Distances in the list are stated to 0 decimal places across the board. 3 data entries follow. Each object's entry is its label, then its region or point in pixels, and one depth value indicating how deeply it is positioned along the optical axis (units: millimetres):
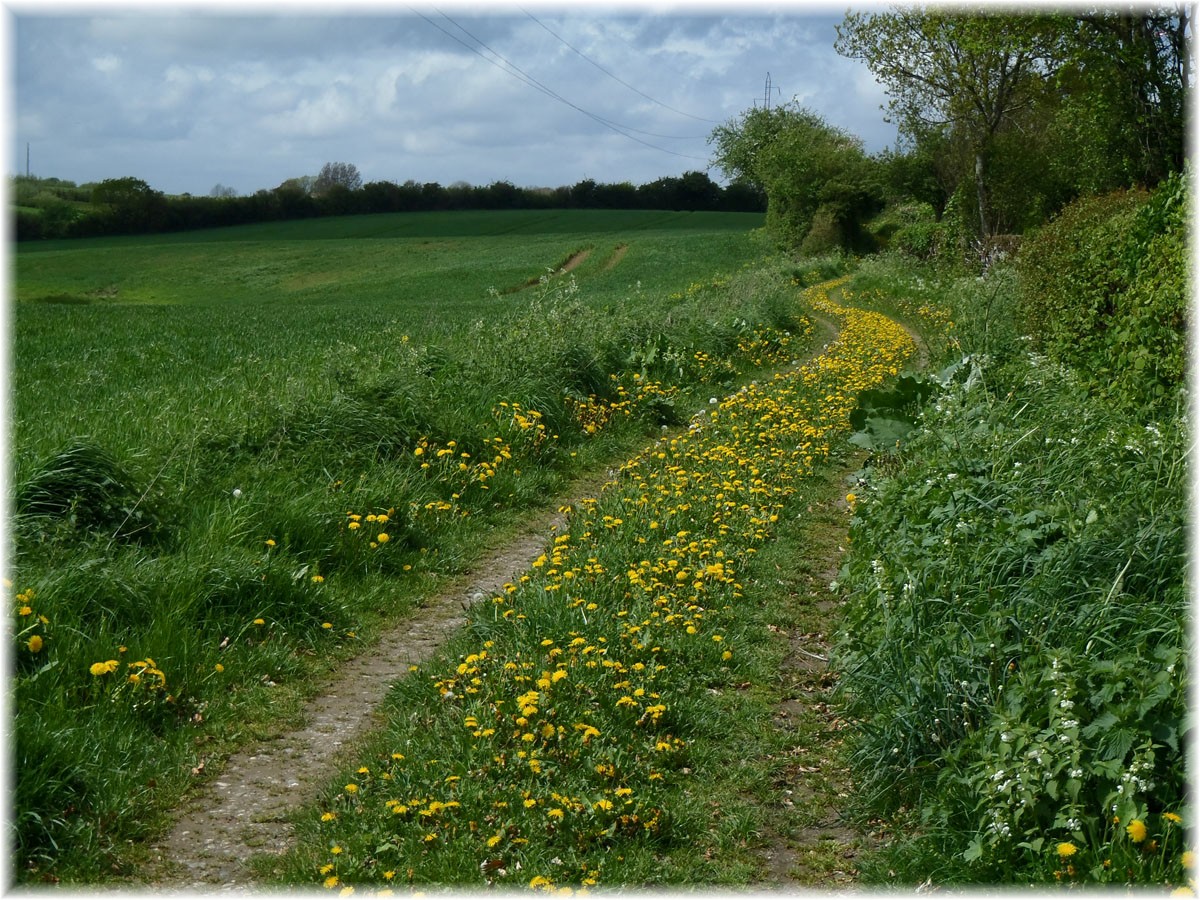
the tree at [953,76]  28938
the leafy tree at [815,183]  48094
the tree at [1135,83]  20141
